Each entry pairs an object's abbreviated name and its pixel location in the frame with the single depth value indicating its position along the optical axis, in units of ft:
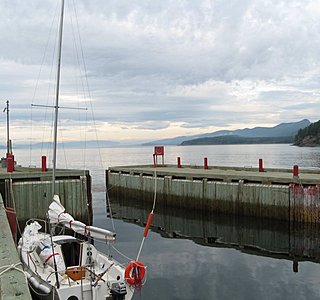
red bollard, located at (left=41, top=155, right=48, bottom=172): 75.58
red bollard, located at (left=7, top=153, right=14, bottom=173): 73.36
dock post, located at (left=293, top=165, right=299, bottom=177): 71.40
